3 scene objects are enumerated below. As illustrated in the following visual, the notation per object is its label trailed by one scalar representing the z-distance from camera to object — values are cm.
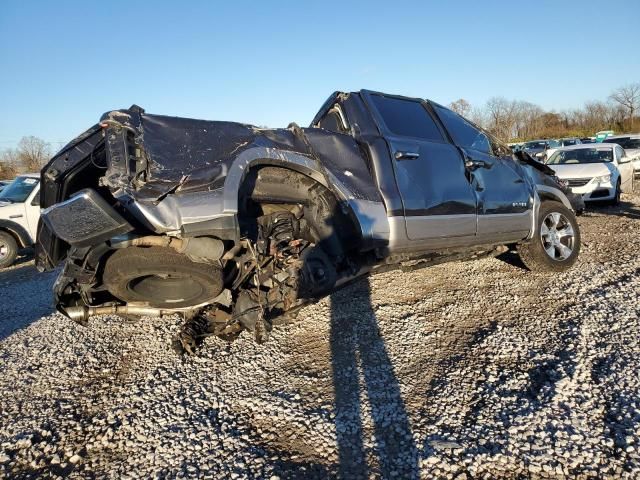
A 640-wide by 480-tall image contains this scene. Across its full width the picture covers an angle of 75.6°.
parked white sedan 945
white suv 852
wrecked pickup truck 235
